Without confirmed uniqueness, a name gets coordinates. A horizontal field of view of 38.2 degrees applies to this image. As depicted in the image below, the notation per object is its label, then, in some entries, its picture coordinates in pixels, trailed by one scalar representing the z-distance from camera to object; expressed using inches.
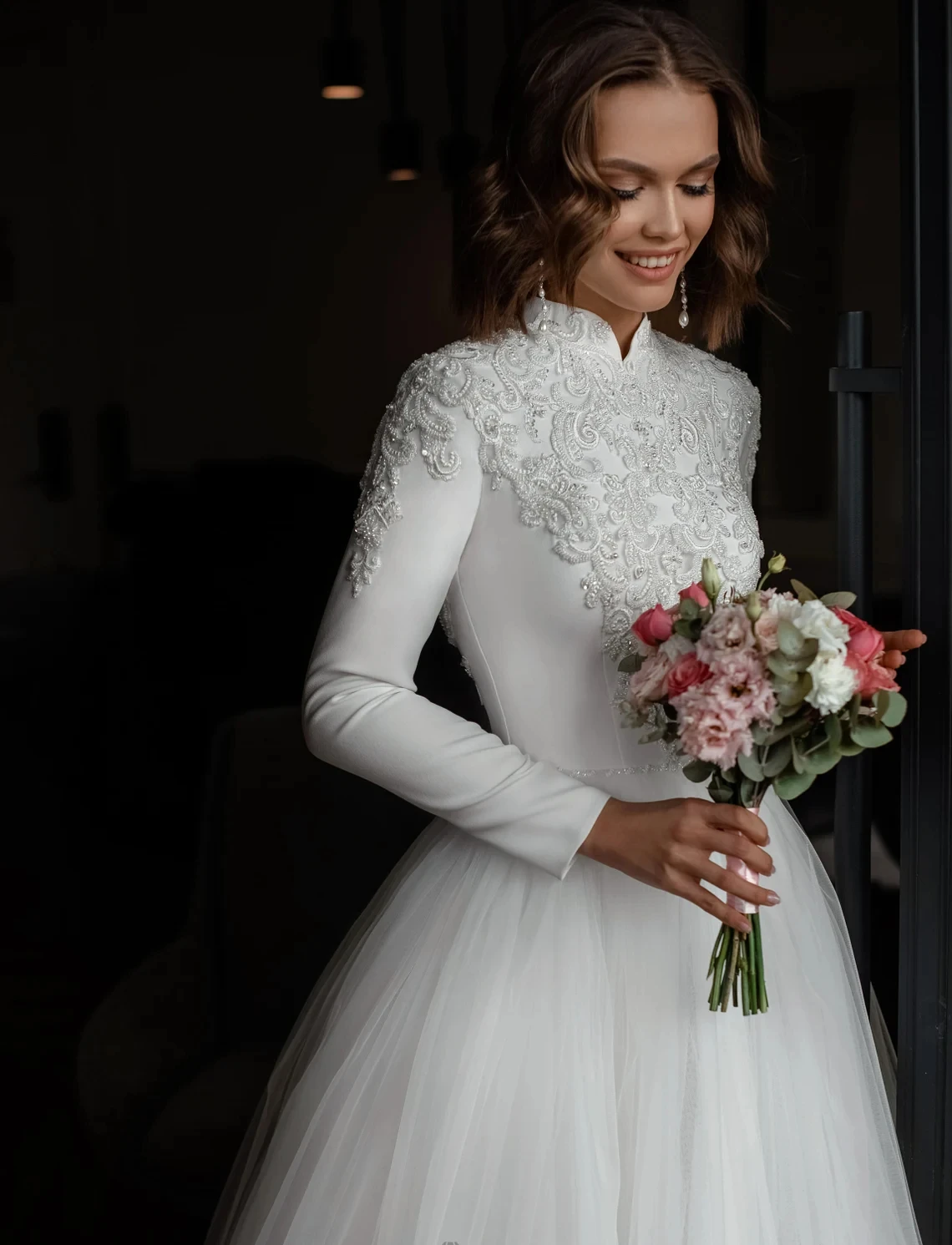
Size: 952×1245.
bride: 52.9
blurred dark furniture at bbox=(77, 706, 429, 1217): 85.0
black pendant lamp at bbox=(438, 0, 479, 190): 84.0
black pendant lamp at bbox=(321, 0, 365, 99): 84.1
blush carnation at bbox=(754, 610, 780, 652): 47.9
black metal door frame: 61.5
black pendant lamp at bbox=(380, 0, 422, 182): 84.2
